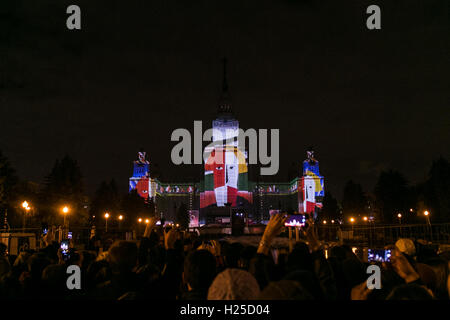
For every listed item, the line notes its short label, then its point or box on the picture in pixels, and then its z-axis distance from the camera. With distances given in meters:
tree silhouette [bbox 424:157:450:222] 45.34
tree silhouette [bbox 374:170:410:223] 55.42
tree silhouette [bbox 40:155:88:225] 52.00
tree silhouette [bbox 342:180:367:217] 75.38
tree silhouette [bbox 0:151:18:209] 39.94
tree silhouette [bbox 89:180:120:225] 68.06
